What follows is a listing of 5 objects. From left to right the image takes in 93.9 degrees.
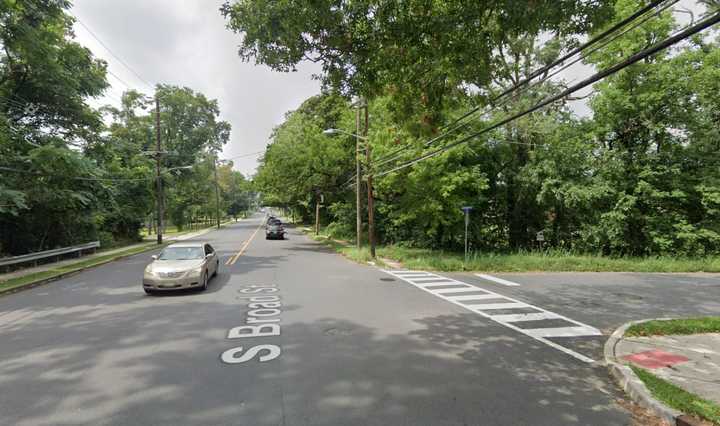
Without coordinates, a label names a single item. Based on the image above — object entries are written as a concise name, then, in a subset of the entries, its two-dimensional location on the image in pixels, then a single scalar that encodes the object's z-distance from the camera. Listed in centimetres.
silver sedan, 945
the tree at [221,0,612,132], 536
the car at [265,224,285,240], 2998
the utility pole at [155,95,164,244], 2750
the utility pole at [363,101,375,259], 1839
